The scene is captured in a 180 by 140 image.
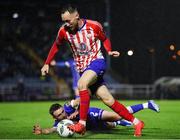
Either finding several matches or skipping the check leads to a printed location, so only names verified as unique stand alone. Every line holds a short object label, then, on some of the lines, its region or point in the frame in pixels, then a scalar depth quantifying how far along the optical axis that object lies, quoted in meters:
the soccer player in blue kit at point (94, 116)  16.77
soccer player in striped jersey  15.68
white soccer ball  15.45
